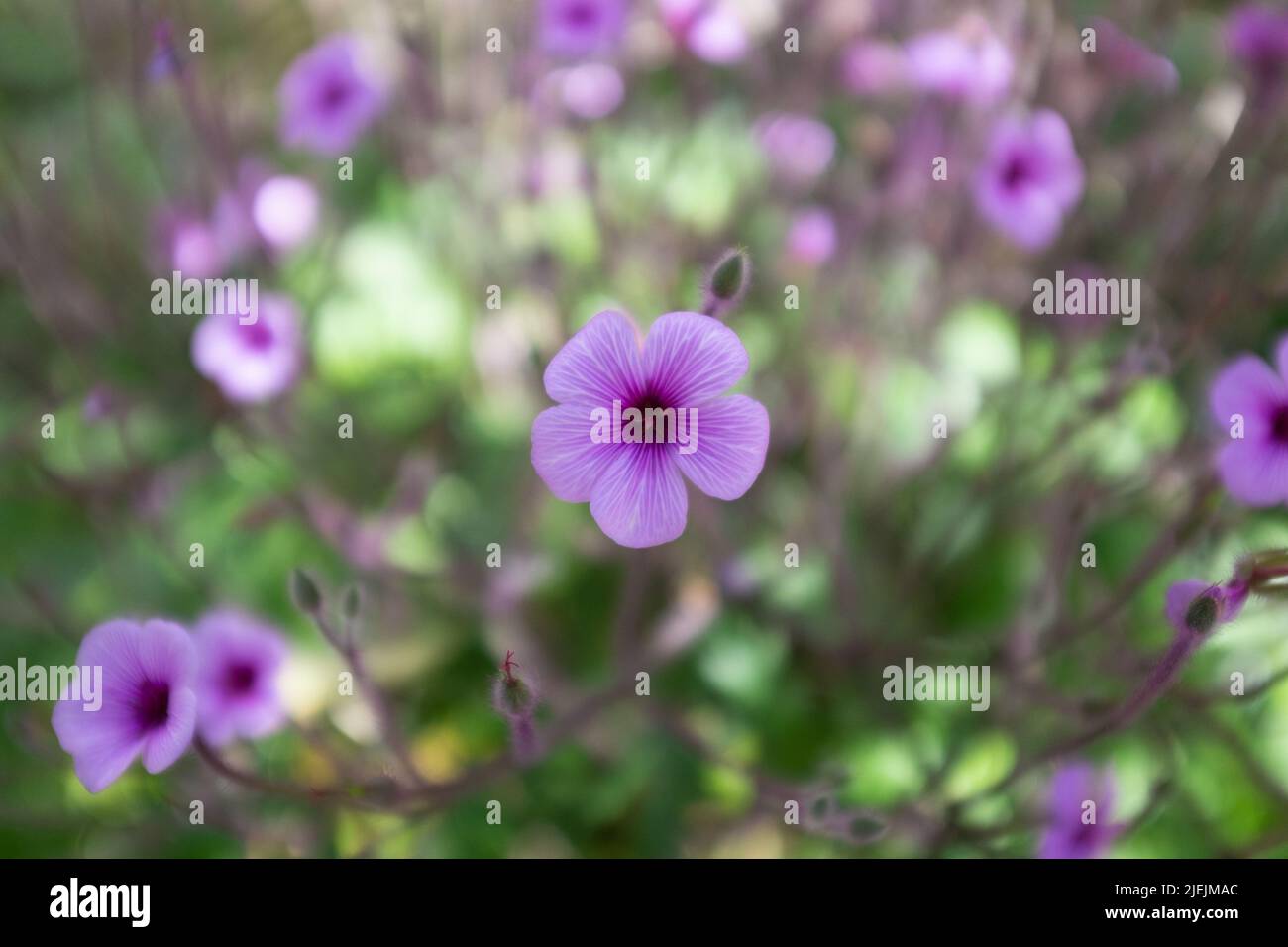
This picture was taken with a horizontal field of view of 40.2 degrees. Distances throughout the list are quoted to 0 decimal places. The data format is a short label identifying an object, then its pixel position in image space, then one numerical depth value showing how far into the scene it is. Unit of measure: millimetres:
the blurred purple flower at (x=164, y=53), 386
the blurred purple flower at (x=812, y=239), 456
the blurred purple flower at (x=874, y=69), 478
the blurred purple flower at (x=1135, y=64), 414
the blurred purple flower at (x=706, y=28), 423
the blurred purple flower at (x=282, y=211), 463
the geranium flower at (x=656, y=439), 274
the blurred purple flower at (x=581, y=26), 416
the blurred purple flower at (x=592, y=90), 453
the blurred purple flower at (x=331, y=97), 442
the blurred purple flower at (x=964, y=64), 411
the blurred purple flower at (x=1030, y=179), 407
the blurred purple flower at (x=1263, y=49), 381
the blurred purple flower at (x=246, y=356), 397
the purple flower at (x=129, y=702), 285
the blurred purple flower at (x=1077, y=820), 343
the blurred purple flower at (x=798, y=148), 478
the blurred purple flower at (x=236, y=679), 342
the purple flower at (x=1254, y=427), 307
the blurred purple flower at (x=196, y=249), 451
